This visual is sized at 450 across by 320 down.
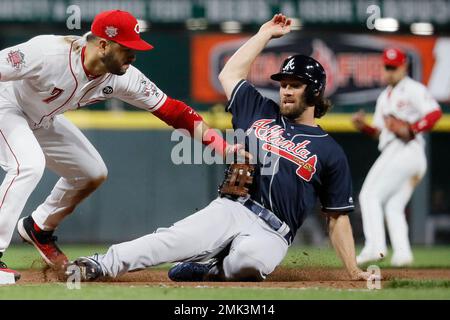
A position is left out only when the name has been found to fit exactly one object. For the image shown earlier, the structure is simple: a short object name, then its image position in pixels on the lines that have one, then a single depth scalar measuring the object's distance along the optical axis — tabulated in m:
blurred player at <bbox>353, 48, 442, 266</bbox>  14.68
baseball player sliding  8.83
